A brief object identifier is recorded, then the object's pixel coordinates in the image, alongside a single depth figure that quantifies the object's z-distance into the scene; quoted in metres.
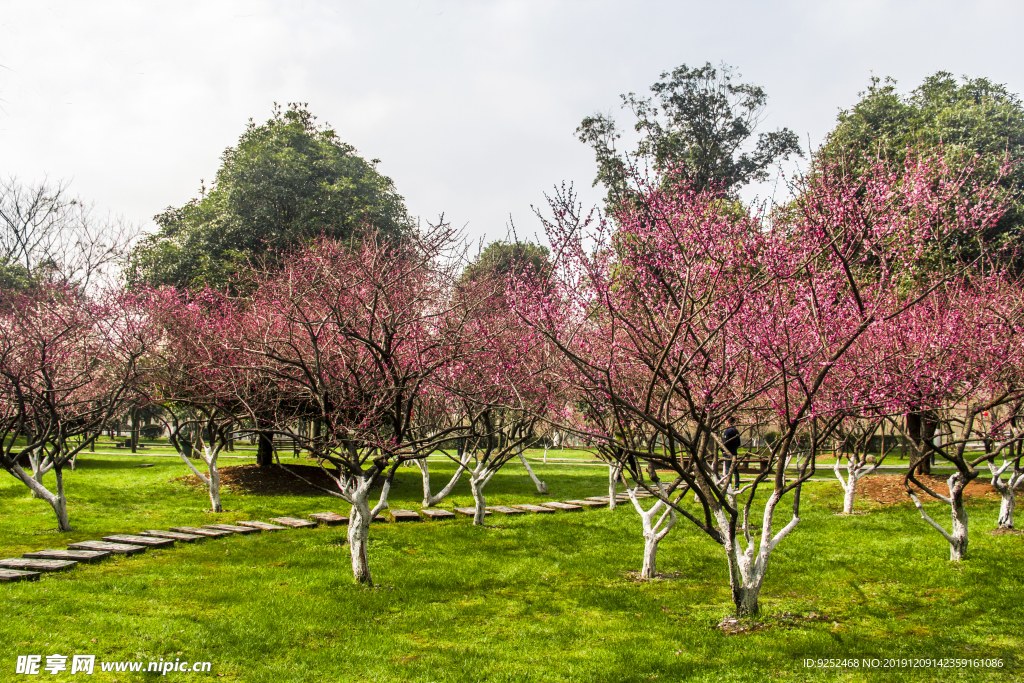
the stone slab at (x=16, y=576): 8.12
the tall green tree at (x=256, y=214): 24.11
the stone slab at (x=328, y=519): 13.05
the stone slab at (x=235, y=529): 11.88
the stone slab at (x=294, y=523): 12.67
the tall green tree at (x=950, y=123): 19.48
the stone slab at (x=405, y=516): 13.72
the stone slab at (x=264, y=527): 12.34
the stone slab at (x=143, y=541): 10.47
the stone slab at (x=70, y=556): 9.24
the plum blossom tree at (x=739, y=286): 6.22
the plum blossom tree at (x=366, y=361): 8.08
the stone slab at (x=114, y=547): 9.88
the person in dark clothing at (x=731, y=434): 13.71
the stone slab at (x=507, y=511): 14.93
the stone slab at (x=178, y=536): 10.95
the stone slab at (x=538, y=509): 15.10
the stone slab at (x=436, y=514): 14.33
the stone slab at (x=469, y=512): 14.68
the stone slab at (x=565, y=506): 15.45
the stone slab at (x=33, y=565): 8.58
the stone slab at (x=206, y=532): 11.38
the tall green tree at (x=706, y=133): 32.81
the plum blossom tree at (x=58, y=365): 11.41
